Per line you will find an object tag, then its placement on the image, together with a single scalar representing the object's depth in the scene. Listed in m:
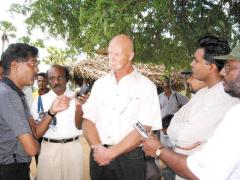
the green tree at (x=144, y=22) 2.99
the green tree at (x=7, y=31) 28.53
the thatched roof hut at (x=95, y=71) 9.83
